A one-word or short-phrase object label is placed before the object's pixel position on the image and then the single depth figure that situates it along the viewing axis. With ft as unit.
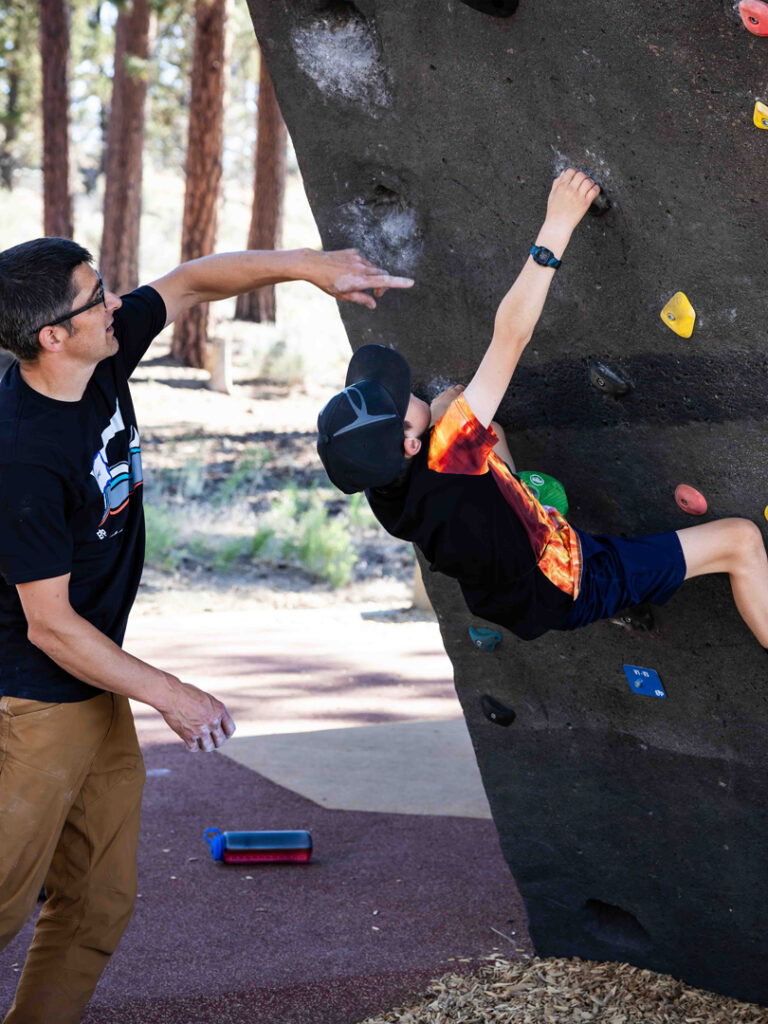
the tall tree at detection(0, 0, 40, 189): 75.25
